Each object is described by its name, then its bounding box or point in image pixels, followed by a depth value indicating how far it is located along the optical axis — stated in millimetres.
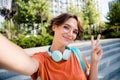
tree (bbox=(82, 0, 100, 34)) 14853
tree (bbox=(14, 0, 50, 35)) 9986
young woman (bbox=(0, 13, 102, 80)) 593
